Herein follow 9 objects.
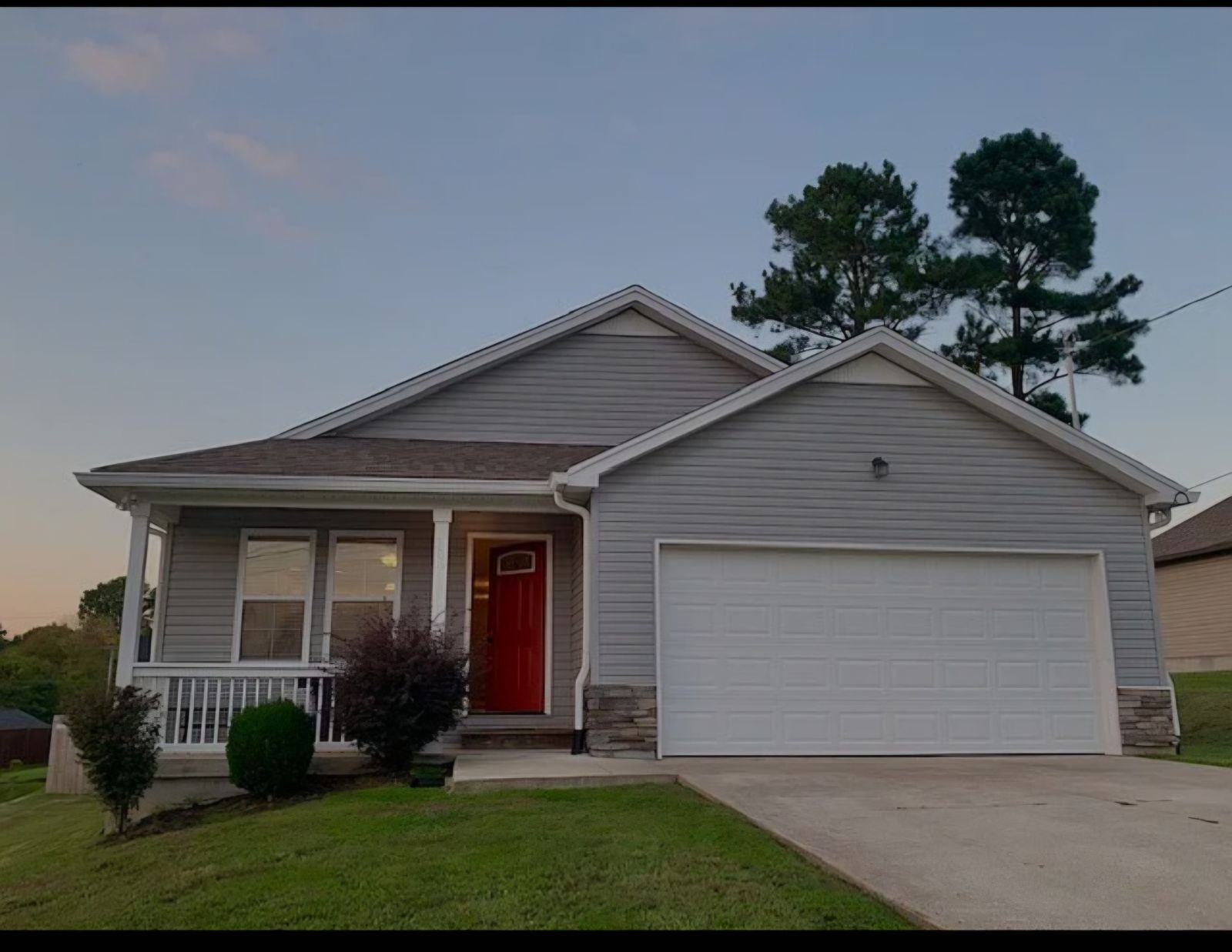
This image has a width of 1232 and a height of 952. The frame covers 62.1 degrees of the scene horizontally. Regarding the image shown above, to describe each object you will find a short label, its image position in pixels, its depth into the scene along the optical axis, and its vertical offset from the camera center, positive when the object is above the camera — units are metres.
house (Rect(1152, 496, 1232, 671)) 22.95 +1.97
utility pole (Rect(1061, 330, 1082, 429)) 23.38 +7.24
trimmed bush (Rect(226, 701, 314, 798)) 8.34 -0.59
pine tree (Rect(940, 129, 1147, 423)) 25.14 +9.96
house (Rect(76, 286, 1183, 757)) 9.84 +1.10
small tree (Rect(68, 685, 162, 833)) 8.08 -0.53
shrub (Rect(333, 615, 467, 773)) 8.60 -0.11
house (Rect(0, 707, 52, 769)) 25.33 -1.46
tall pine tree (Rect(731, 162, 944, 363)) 26.25 +10.57
